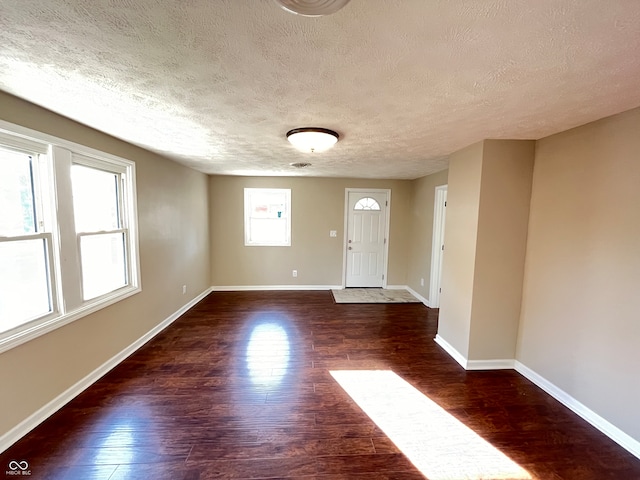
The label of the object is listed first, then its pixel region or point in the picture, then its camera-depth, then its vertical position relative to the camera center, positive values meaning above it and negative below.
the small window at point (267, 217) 4.98 +0.02
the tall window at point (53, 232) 1.68 -0.15
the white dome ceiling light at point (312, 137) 2.07 +0.68
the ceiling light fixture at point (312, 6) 0.81 +0.69
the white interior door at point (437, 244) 4.04 -0.38
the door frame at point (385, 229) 5.04 -0.20
